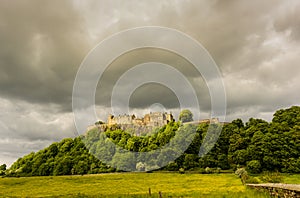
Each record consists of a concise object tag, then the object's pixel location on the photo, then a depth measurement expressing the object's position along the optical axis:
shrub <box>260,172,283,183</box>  34.38
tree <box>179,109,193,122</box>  118.76
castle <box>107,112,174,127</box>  156.45
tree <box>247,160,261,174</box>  59.28
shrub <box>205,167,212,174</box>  65.88
